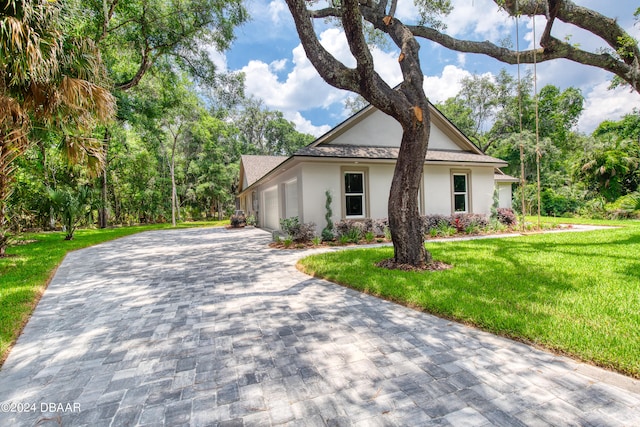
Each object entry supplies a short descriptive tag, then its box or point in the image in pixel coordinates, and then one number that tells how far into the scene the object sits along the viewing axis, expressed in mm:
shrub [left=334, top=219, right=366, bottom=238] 10125
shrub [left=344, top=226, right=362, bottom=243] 9891
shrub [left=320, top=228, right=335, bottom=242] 9969
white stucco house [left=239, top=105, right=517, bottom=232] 10242
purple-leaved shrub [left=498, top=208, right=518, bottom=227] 12734
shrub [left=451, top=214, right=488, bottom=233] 11594
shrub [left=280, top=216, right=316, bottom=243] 9783
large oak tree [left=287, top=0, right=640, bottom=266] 5219
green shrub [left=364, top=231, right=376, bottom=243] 9938
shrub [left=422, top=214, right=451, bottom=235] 11236
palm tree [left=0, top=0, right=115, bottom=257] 4141
